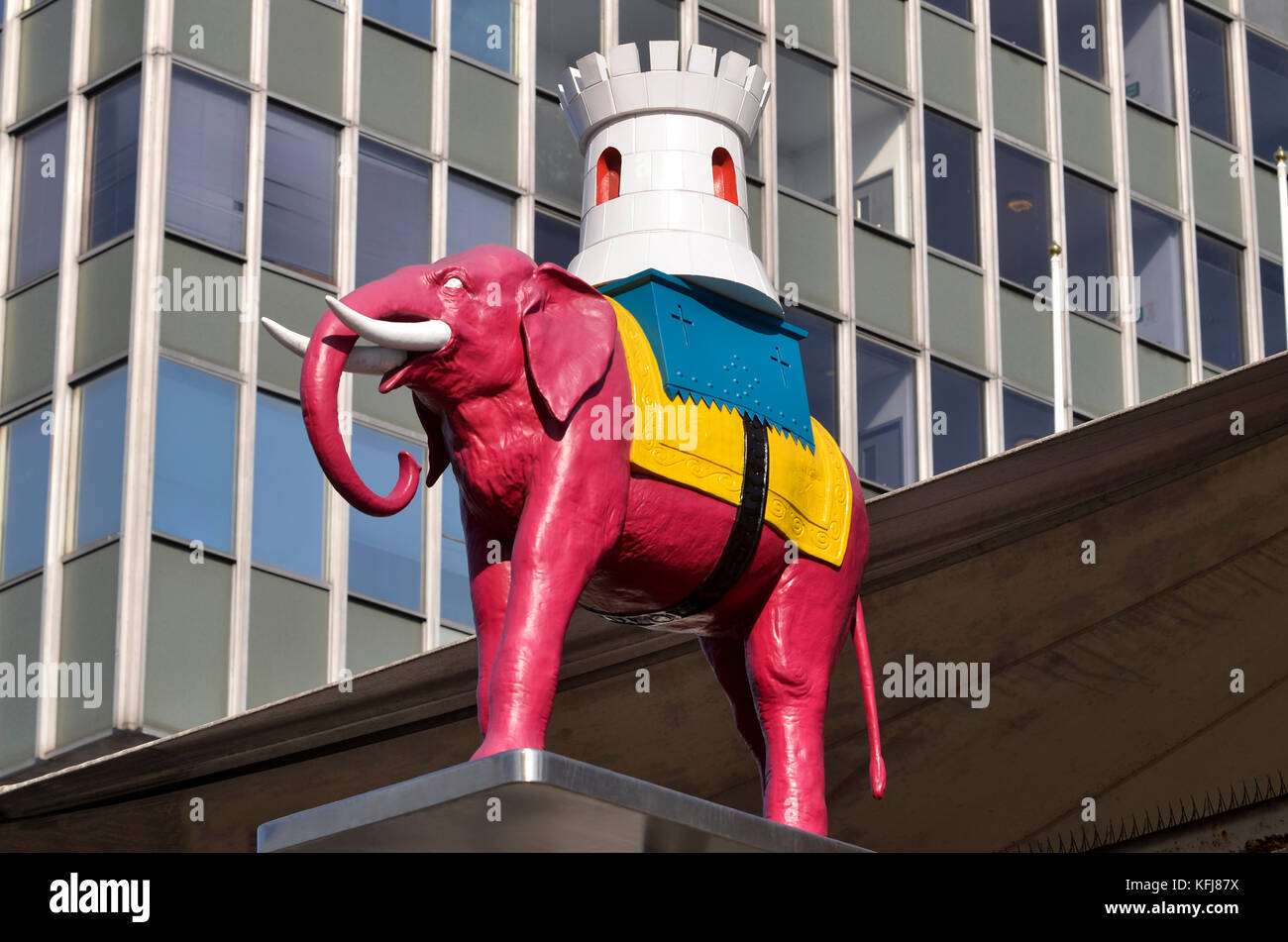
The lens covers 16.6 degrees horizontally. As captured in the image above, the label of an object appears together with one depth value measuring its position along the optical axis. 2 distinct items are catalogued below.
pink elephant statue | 11.22
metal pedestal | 10.40
